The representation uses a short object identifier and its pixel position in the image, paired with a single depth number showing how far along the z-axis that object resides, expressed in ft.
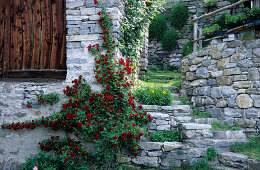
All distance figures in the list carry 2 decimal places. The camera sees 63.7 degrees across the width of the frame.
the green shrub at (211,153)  12.26
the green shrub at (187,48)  29.48
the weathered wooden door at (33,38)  13.69
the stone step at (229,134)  13.57
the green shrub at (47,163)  11.25
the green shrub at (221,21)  28.30
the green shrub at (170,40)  31.58
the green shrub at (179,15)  31.78
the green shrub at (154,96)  14.66
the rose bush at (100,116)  11.35
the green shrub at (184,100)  17.29
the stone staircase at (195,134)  12.12
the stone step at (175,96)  18.19
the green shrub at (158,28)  32.50
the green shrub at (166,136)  12.76
